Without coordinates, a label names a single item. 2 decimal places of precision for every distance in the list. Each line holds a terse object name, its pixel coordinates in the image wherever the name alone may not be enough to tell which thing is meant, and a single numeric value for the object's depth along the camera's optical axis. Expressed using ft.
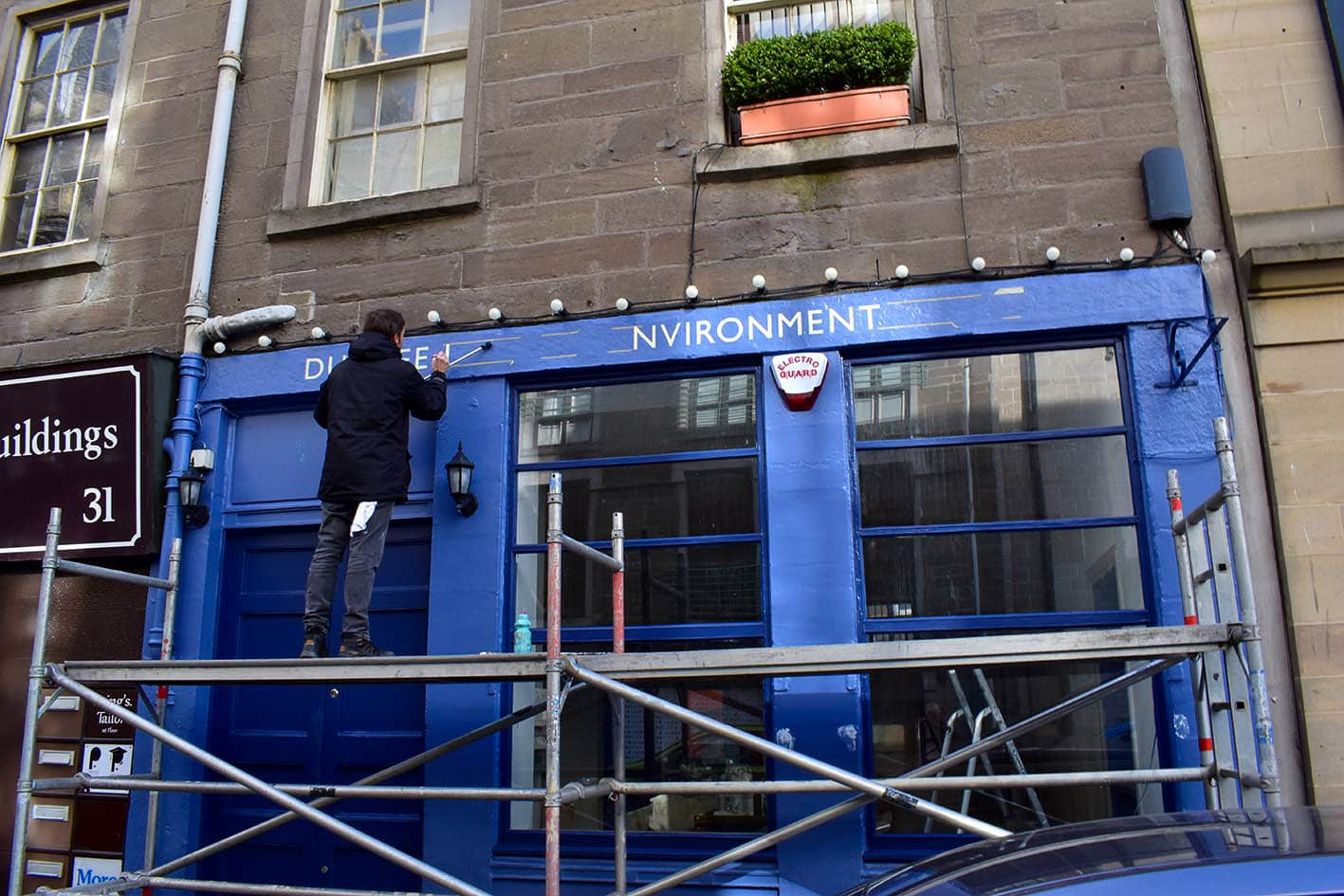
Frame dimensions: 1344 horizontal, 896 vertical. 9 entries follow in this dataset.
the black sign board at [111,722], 23.07
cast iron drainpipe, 23.08
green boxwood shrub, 21.54
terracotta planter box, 21.49
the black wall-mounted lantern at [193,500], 22.88
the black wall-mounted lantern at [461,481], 21.03
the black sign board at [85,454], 23.45
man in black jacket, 18.98
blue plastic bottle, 19.89
